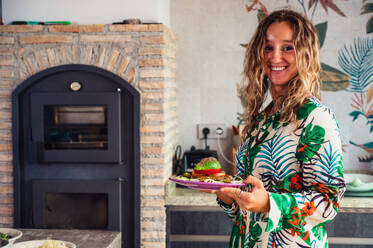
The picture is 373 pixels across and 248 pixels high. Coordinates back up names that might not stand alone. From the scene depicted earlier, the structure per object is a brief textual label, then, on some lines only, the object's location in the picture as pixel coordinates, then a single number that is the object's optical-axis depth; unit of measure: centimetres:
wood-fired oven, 249
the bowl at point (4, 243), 121
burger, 134
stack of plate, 249
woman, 107
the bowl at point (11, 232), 136
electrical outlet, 307
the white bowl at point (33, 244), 138
